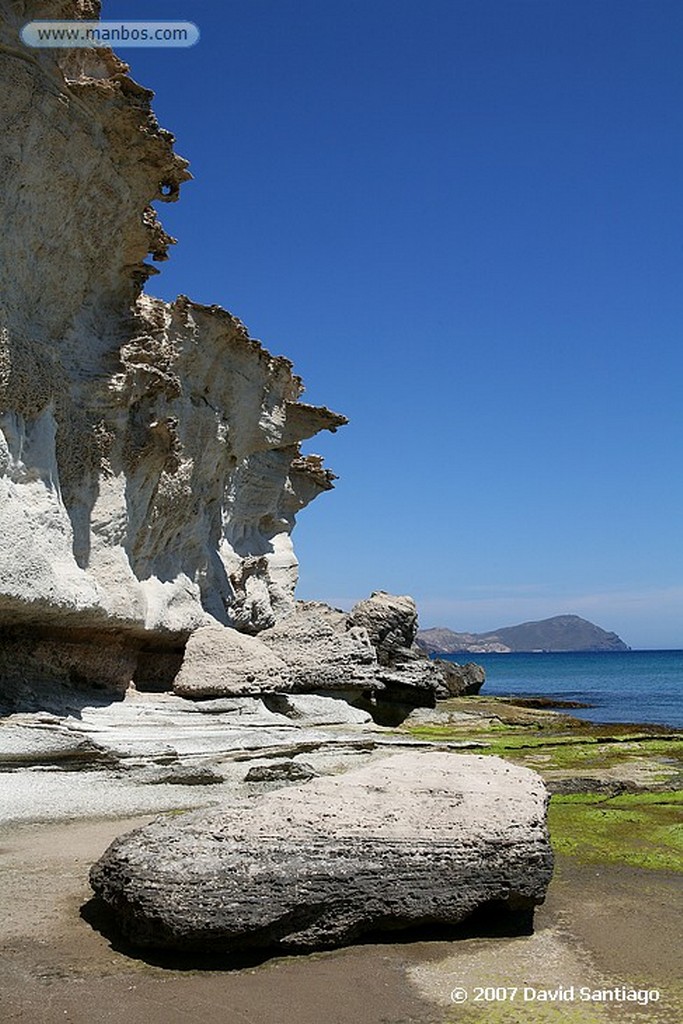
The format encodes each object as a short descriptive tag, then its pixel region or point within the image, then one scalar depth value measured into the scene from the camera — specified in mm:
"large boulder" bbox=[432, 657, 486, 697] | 39781
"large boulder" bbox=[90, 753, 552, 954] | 5918
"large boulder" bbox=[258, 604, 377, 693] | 19484
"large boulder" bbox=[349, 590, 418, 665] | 23812
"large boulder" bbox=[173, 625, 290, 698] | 17688
